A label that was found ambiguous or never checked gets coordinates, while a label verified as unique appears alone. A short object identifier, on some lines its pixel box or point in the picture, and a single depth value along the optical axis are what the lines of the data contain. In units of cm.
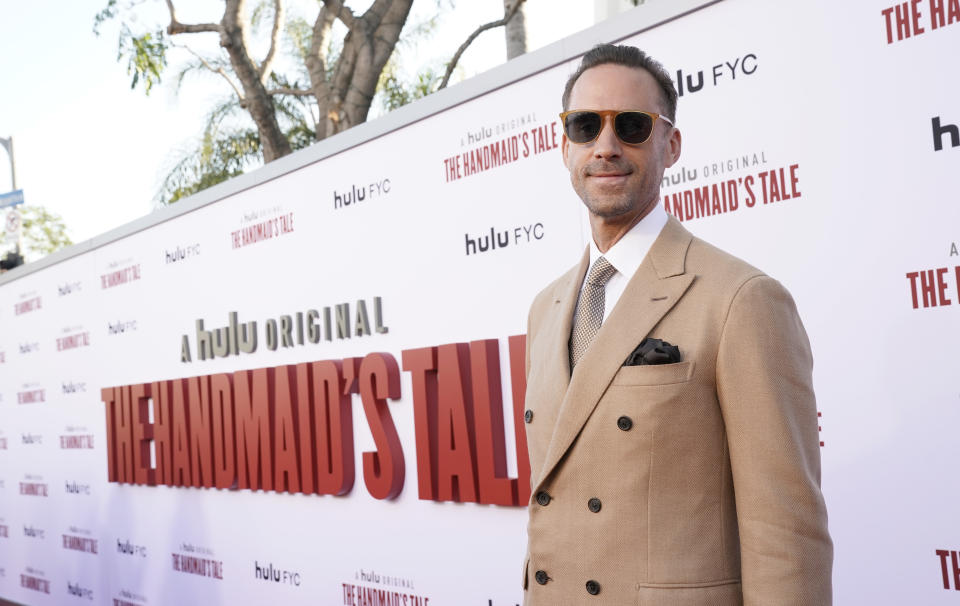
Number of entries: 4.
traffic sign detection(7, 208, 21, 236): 1331
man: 173
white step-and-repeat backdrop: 268
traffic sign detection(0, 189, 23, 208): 1314
